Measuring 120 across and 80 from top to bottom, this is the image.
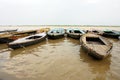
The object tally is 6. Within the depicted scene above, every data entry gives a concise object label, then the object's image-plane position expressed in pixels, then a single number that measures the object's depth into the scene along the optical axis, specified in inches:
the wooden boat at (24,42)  221.0
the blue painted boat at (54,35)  318.2
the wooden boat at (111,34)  348.5
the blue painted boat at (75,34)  323.2
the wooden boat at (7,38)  274.6
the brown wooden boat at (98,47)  159.2
